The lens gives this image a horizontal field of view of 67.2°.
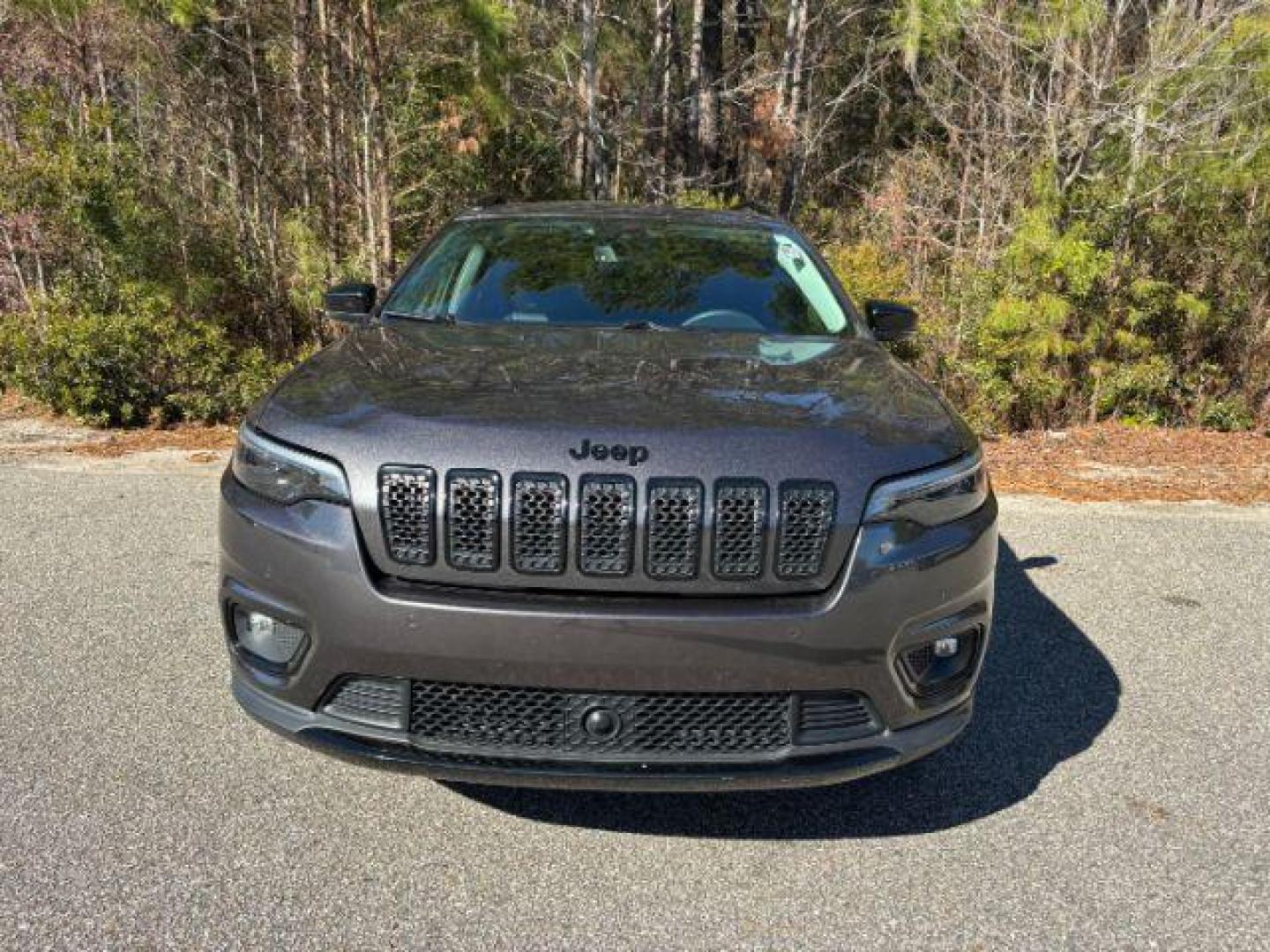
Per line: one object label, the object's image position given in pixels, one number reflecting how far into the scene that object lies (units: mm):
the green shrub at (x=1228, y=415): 8352
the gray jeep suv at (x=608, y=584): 2197
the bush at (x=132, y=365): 7449
